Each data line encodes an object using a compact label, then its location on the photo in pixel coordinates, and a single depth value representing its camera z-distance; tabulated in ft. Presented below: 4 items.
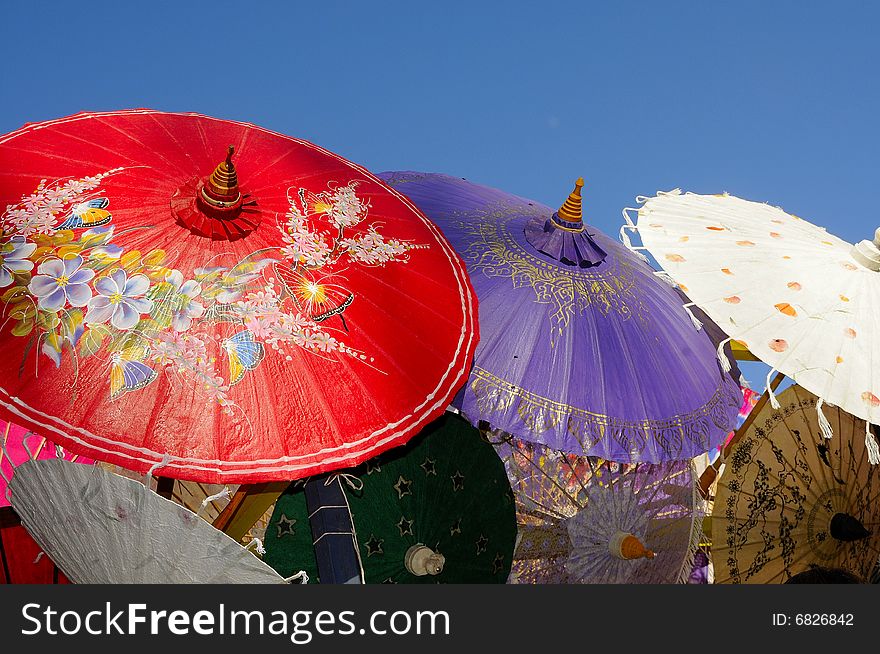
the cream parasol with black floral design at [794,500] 16.33
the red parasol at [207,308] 11.18
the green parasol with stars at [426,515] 13.38
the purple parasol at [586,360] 15.11
